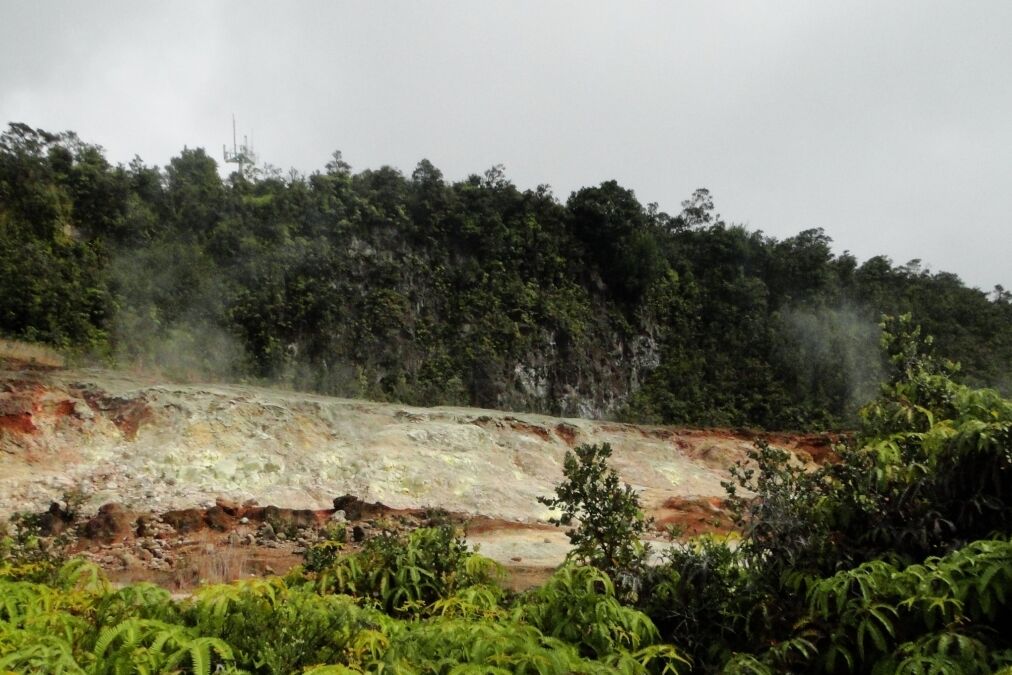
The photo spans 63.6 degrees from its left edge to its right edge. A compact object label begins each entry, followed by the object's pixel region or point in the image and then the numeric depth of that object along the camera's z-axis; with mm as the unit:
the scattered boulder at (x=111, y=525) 11164
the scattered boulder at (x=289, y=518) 12539
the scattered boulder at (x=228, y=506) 12805
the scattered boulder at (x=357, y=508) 13367
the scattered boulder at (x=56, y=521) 10547
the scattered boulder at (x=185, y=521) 12117
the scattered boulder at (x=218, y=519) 12312
